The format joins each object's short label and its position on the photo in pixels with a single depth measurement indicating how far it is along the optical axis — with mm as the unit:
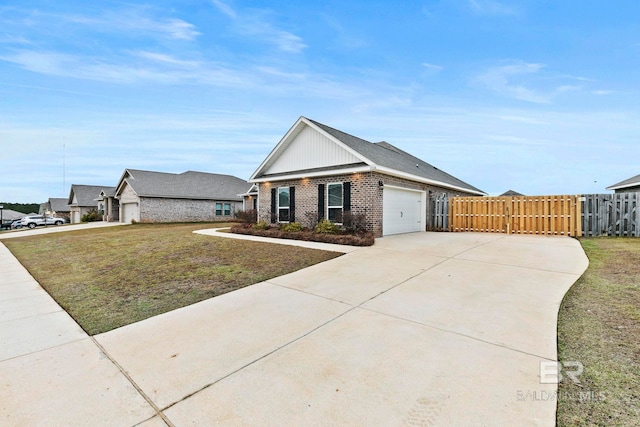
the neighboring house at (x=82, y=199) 39125
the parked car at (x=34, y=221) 35366
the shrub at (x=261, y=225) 14336
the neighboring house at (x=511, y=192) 32594
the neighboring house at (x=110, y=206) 30688
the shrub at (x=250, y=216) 16312
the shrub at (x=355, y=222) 11359
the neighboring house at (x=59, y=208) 49125
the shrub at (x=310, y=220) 13039
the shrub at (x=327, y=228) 11648
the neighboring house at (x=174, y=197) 26500
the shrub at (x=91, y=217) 32500
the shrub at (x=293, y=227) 12900
